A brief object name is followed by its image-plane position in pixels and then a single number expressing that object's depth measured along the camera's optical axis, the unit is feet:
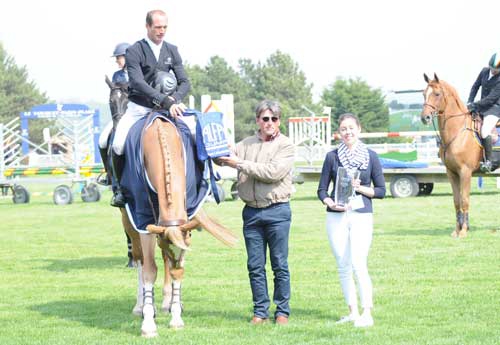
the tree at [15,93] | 327.88
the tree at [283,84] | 350.23
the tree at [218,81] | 367.45
